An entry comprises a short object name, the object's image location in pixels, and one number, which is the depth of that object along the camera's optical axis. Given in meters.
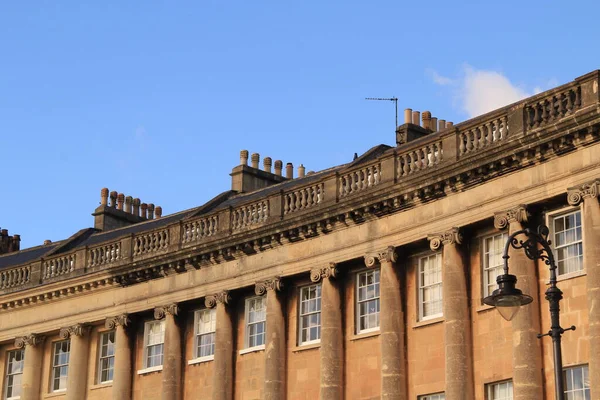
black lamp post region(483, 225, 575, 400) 21.17
